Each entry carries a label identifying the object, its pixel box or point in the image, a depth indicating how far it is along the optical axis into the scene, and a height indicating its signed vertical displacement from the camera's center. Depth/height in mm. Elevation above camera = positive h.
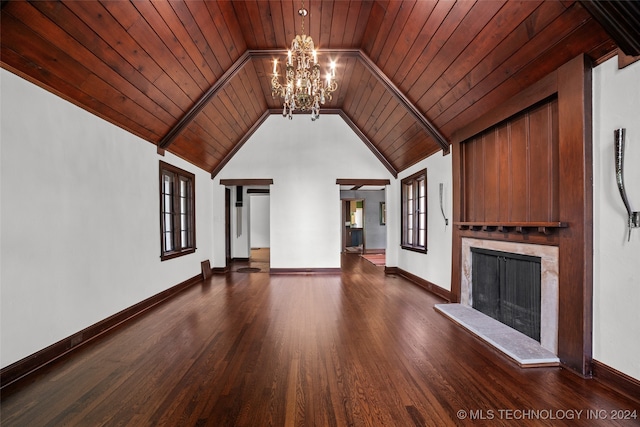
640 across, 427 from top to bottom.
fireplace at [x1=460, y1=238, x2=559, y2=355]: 2486 -605
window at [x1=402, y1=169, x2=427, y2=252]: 5541 +24
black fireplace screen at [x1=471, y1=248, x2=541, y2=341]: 2779 -819
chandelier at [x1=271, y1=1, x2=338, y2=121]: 3141 +1484
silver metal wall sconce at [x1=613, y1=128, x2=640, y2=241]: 1930 +272
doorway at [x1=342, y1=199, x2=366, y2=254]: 11266 -553
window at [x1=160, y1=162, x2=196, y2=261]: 4637 +29
